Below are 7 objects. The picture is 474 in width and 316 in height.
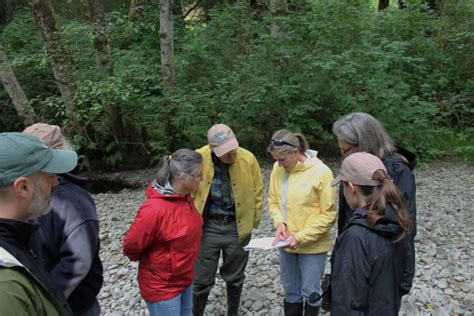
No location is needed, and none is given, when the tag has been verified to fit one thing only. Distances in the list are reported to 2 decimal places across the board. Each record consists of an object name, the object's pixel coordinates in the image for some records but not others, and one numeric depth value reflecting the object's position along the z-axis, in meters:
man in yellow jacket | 3.32
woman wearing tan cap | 2.02
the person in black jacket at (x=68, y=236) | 2.10
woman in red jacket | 2.61
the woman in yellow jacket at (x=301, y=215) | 3.01
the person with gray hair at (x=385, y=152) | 2.47
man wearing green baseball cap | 1.25
